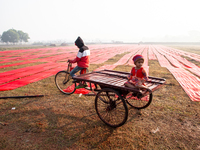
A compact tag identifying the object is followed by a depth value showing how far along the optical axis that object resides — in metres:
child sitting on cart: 2.99
